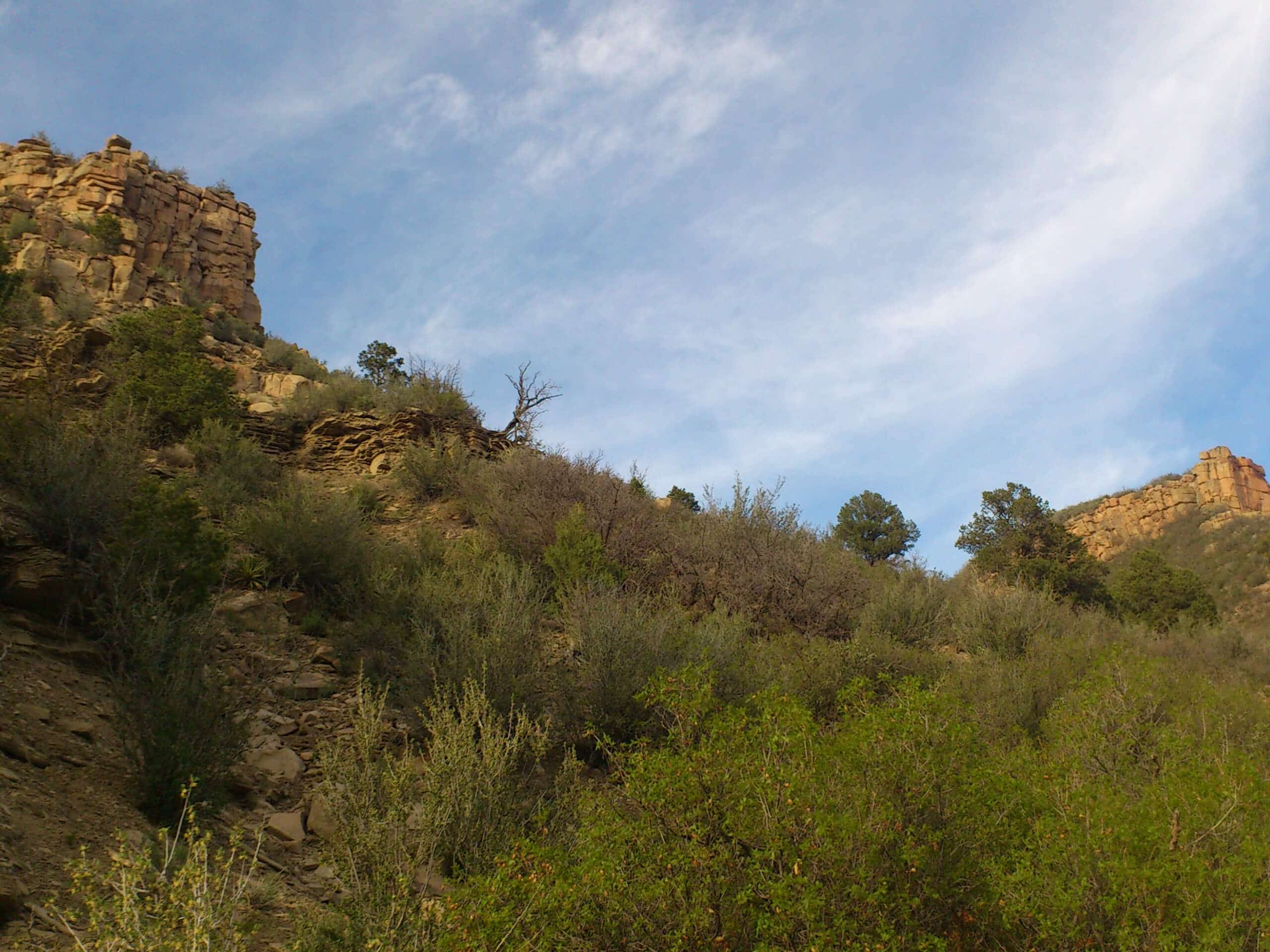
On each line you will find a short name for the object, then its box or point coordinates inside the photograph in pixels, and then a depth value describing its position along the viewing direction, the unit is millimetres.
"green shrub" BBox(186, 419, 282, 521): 13070
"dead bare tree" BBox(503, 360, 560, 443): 21438
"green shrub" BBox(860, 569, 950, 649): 14062
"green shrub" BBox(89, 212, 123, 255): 22297
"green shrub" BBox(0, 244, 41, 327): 15805
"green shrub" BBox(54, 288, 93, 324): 18172
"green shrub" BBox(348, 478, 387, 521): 15523
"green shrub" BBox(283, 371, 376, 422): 19125
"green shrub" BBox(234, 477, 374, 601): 11414
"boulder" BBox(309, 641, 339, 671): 9703
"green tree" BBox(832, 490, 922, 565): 29234
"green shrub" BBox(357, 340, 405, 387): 27141
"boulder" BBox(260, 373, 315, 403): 20312
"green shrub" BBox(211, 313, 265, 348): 23000
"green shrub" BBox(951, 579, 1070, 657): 14258
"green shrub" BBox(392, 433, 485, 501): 17406
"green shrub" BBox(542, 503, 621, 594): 12883
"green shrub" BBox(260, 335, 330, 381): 22656
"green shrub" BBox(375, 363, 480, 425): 20219
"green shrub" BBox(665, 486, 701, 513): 27062
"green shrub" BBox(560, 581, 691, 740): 9102
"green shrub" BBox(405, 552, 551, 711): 8773
